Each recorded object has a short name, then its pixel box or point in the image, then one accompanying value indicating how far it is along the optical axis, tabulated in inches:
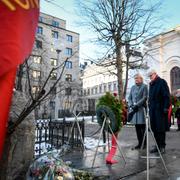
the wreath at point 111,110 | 147.1
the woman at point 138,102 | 185.1
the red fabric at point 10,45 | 51.9
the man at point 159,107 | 175.1
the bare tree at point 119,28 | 524.5
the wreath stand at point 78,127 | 188.3
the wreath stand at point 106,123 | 146.4
